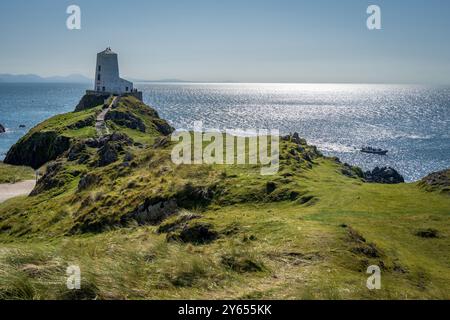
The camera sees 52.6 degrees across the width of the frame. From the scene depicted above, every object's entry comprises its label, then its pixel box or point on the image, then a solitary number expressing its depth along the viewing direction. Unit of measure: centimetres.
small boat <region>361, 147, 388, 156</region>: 13394
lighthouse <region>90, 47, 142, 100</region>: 12812
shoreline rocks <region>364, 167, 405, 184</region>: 8081
